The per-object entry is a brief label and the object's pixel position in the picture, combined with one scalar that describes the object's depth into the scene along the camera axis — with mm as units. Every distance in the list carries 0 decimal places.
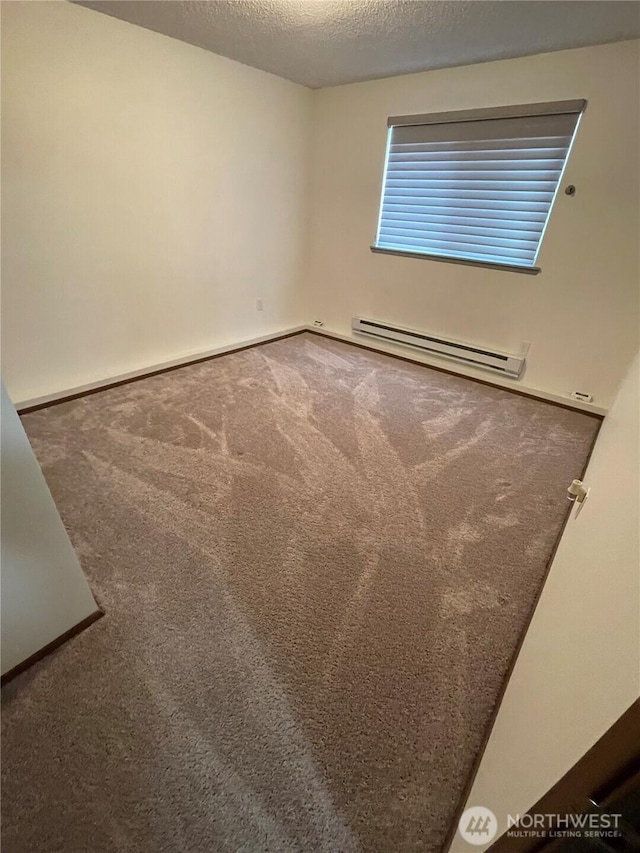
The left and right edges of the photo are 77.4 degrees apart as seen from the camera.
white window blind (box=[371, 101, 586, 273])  2615
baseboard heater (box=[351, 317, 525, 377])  3141
